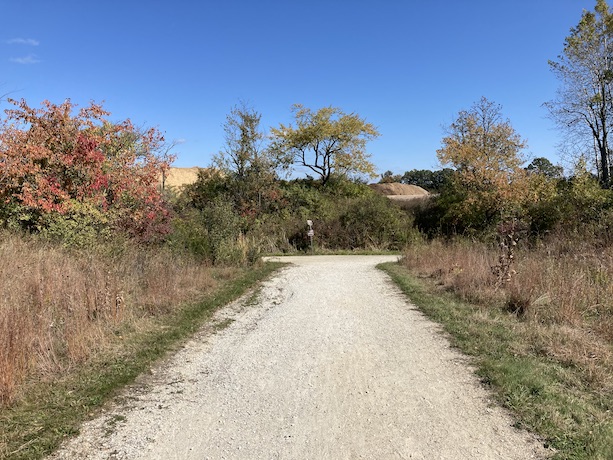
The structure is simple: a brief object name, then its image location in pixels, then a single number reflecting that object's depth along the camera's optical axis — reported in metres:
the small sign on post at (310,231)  21.70
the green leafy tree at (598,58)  23.11
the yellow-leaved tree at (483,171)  22.22
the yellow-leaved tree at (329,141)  33.59
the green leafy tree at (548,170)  22.67
